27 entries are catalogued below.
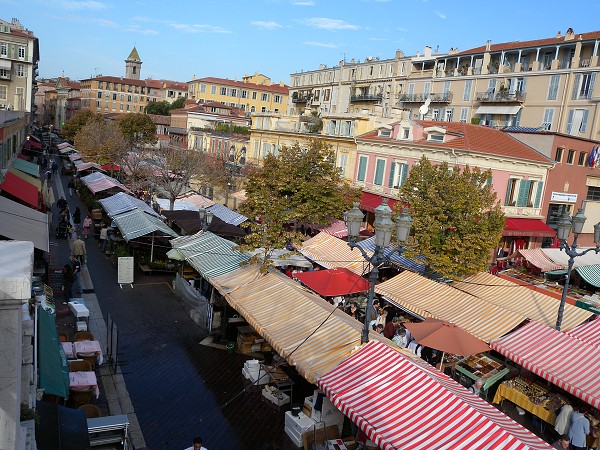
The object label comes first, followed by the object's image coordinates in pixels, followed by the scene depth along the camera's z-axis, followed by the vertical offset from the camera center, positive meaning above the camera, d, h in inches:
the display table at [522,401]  483.2 -226.6
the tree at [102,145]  1995.6 -96.8
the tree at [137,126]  2760.8 -9.3
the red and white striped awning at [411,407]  311.4 -165.0
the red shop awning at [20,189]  924.3 -146.9
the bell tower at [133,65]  5890.8 +656.8
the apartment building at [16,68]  2578.7 +212.5
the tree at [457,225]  749.3 -95.1
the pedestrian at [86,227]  1128.8 -232.6
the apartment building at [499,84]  1569.9 +282.3
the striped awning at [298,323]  434.6 -170.9
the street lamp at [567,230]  546.9 -61.9
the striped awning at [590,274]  871.9 -167.4
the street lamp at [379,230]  395.2 -62.1
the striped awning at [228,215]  1099.9 -174.5
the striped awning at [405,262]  832.3 -175.4
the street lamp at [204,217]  808.3 -135.0
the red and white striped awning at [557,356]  457.7 -178.9
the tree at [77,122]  3016.7 -26.7
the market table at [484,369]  542.6 -221.8
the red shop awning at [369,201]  1234.8 -121.0
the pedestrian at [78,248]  863.7 -214.6
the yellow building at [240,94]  3599.9 +288.9
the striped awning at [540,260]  959.6 -168.5
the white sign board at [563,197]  1164.9 -57.6
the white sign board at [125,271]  811.4 -229.4
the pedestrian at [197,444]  364.2 -216.4
